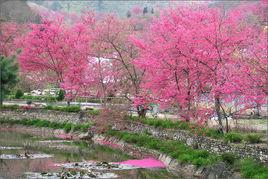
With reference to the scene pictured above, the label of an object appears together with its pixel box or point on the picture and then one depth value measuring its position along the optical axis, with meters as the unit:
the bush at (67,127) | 46.50
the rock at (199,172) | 26.75
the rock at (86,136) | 43.06
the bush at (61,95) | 63.17
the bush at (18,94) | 66.56
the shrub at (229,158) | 25.70
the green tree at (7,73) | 51.84
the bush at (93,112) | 44.81
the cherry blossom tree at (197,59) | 27.58
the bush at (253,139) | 26.70
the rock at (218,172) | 25.09
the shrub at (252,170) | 22.90
